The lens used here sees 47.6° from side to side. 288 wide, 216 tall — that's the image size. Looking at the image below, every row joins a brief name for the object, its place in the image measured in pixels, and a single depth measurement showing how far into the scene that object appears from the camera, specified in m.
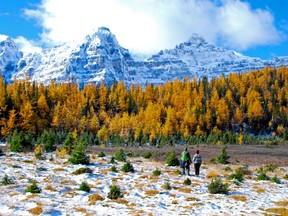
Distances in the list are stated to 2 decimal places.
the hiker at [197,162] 26.80
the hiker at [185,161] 27.02
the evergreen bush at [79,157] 28.47
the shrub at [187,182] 22.64
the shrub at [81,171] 24.58
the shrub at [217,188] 20.36
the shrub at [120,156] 33.69
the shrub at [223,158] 36.91
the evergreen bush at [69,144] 36.52
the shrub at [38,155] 30.25
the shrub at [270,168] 32.78
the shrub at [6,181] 20.33
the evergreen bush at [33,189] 18.47
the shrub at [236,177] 25.38
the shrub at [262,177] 26.50
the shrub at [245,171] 29.38
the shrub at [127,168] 26.83
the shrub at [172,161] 32.59
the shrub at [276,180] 25.61
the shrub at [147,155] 40.48
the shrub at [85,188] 19.39
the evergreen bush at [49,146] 37.66
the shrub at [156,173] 25.83
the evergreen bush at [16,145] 34.43
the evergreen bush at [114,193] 18.31
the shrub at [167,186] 21.02
